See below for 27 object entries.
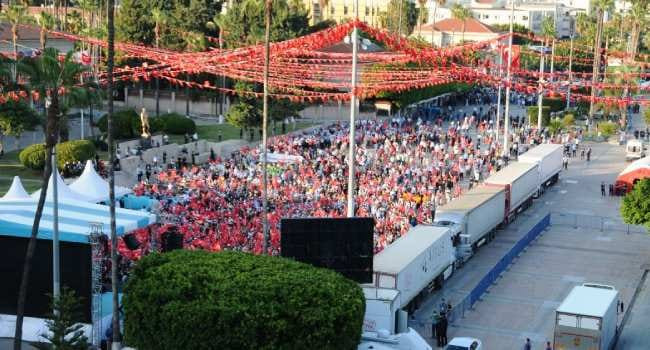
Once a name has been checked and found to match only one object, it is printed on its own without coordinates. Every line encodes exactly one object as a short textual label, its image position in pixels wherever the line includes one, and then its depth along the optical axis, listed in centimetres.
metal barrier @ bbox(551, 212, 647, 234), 4803
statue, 6247
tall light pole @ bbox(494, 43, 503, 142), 6807
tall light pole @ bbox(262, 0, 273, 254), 3262
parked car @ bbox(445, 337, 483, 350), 2773
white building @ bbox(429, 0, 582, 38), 16975
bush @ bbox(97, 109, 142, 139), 6581
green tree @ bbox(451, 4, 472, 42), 13700
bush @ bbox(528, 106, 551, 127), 8281
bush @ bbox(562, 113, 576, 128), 8151
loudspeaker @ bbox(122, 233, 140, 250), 3073
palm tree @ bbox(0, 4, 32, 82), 7281
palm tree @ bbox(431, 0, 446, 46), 13619
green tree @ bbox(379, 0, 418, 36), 13825
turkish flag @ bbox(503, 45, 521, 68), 7048
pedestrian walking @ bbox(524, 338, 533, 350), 2952
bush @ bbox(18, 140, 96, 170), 5156
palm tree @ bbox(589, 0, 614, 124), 9143
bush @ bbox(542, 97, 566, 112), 9156
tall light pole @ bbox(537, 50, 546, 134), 7226
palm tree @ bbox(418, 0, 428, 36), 13688
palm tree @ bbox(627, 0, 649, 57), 10694
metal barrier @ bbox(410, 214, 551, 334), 3347
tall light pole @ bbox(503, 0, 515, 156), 6382
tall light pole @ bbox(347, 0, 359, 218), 3273
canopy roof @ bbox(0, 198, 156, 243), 2844
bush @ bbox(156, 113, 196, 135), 6919
